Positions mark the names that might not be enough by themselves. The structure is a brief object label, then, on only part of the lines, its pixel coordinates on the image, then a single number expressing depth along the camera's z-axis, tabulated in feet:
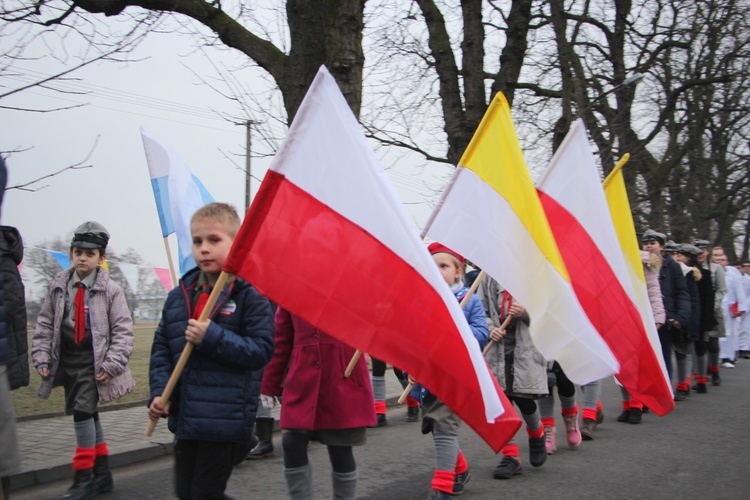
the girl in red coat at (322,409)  12.96
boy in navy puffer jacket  11.35
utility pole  75.24
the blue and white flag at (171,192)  20.31
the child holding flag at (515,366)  18.90
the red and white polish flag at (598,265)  16.75
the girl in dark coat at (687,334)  33.35
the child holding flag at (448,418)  16.17
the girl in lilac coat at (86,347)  17.10
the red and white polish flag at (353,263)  11.46
